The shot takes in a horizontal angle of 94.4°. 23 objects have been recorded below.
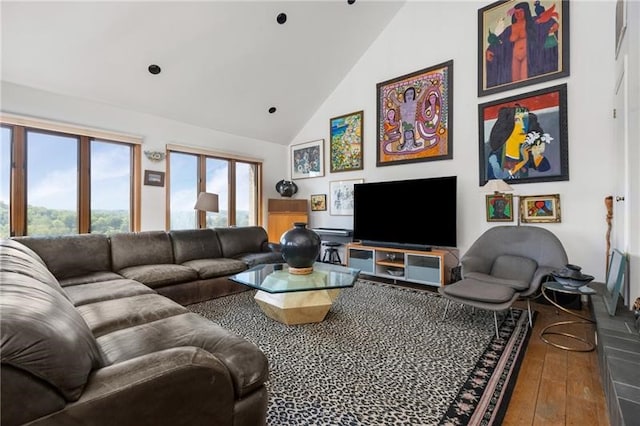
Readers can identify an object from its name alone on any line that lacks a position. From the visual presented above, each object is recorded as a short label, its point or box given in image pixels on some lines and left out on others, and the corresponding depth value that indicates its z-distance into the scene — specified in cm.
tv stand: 398
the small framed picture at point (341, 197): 541
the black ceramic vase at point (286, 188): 600
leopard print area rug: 155
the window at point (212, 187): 492
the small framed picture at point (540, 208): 347
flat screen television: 401
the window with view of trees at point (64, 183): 346
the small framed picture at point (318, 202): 583
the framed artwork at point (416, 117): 430
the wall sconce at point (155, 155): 447
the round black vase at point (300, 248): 285
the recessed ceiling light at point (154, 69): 381
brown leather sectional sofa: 75
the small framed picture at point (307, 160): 587
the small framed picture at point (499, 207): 376
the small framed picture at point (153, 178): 446
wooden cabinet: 571
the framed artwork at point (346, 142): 529
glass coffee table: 254
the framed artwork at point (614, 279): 220
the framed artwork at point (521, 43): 345
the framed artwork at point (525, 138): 343
